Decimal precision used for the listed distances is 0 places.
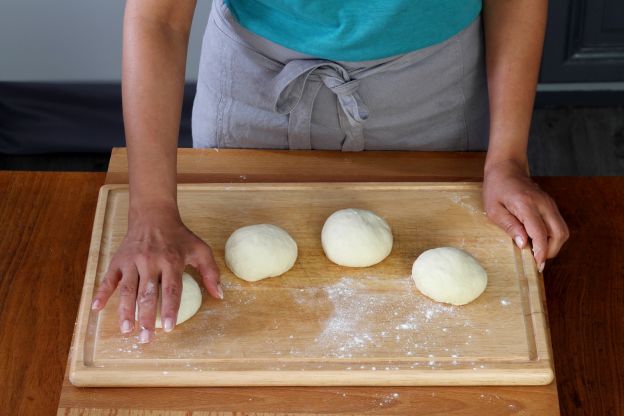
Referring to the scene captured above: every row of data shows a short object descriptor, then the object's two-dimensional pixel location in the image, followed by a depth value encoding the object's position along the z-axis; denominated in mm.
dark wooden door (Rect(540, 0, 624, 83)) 2707
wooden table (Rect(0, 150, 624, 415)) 1501
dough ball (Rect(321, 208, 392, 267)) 1573
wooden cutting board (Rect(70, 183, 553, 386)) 1502
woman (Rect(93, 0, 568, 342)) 1587
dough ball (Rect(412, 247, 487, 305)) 1533
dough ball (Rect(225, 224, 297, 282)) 1559
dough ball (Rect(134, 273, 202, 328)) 1531
